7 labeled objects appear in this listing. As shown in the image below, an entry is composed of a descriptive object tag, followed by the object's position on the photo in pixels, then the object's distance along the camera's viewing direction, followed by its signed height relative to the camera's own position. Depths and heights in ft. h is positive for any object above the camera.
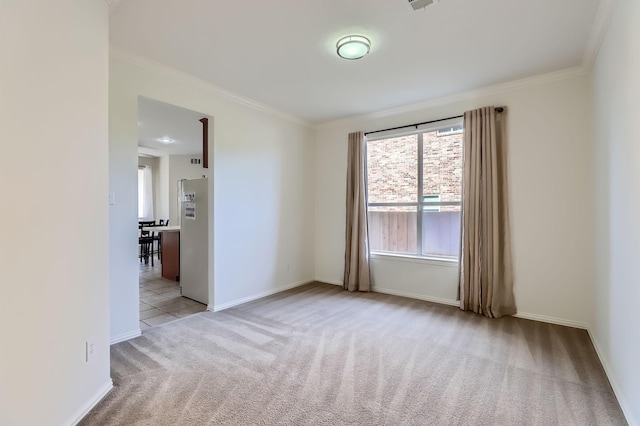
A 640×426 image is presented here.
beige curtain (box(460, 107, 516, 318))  11.72 -0.45
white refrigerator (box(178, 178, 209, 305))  13.19 -1.32
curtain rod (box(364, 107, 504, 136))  11.86 +4.13
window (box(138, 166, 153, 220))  28.50 +1.73
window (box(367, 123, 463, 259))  13.46 +0.93
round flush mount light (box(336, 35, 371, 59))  8.52 +4.83
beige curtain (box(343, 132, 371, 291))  15.38 -0.69
